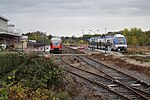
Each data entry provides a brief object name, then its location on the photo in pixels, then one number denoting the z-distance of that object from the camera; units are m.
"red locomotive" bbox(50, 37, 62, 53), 45.98
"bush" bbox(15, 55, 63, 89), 10.53
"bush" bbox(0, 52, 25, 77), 12.57
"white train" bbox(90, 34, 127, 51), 51.25
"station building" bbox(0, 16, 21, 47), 63.41
